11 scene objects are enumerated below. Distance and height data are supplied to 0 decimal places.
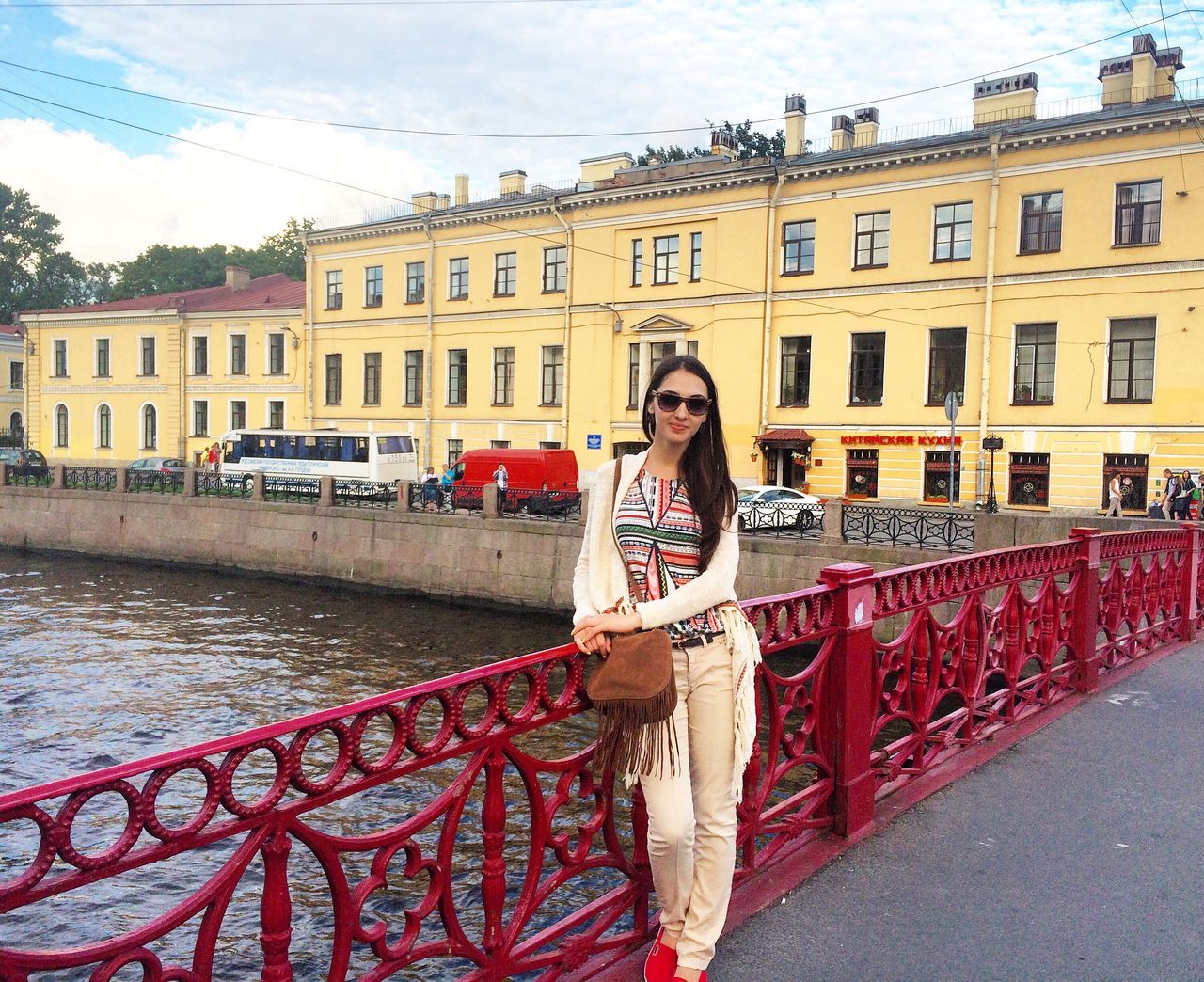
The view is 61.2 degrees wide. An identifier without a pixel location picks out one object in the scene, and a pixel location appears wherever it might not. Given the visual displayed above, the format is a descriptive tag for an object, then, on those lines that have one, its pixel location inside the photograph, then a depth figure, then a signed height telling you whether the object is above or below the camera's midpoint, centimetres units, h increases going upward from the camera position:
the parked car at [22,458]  3250 -129
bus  3203 -72
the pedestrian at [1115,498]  2241 -120
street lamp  2487 -10
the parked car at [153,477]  2917 -140
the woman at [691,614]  289 -50
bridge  224 -132
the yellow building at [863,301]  2495 +410
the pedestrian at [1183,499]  2175 -113
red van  2817 -95
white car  1928 -141
